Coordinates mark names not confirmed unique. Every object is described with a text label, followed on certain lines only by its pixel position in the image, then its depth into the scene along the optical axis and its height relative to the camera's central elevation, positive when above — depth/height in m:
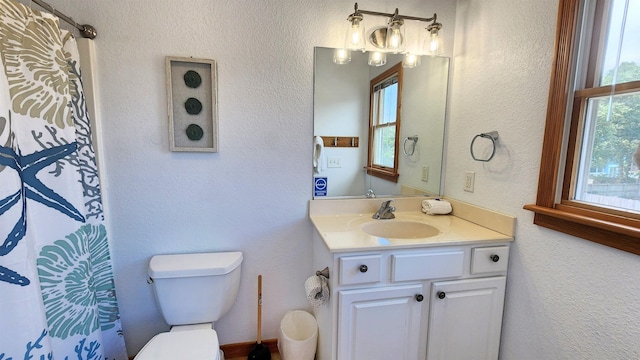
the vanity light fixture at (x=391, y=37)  1.50 +0.63
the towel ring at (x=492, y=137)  1.41 +0.07
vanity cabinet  1.21 -0.69
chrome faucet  1.62 -0.37
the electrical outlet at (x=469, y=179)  1.58 -0.16
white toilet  1.38 -0.73
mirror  1.63 +0.14
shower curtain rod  1.24 +0.54
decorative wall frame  1.45 +0.21
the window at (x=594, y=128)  0.91 +0.09
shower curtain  0.85 -0.22
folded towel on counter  1.70 -0.34
